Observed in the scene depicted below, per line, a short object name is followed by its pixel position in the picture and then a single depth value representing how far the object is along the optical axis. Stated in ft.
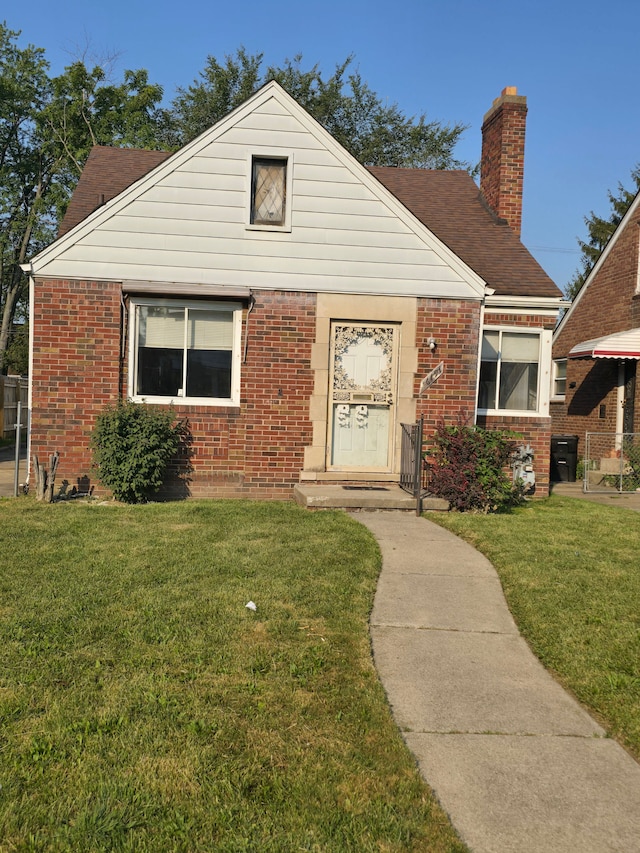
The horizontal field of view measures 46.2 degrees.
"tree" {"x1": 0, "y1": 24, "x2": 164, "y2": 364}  117.50
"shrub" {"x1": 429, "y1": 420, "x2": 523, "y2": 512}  34.27
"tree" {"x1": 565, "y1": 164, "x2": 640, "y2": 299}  122.52
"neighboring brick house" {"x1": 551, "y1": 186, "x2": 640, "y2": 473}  55.98
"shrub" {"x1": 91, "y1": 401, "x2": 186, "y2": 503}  34.50
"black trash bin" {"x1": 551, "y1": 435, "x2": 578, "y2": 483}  53.93
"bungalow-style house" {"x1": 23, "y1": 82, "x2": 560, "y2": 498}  36.65
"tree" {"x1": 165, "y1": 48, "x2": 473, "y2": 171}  120.16
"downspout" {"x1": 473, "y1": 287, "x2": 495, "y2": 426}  38.60
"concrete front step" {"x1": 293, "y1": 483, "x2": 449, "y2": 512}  33.68
